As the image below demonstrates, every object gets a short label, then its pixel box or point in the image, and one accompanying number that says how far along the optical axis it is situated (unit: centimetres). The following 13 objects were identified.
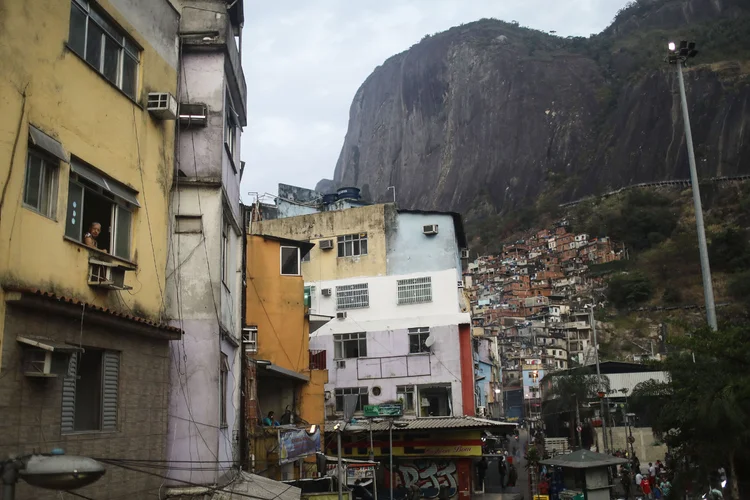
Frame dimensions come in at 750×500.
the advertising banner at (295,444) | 1573
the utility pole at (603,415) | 3919
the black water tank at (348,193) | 4049
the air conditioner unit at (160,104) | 1100
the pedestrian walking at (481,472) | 3222
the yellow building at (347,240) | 3300
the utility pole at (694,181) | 1535
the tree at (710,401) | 1242
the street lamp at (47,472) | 547
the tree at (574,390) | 4941
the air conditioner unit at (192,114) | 1220
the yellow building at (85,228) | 770
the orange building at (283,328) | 2189
